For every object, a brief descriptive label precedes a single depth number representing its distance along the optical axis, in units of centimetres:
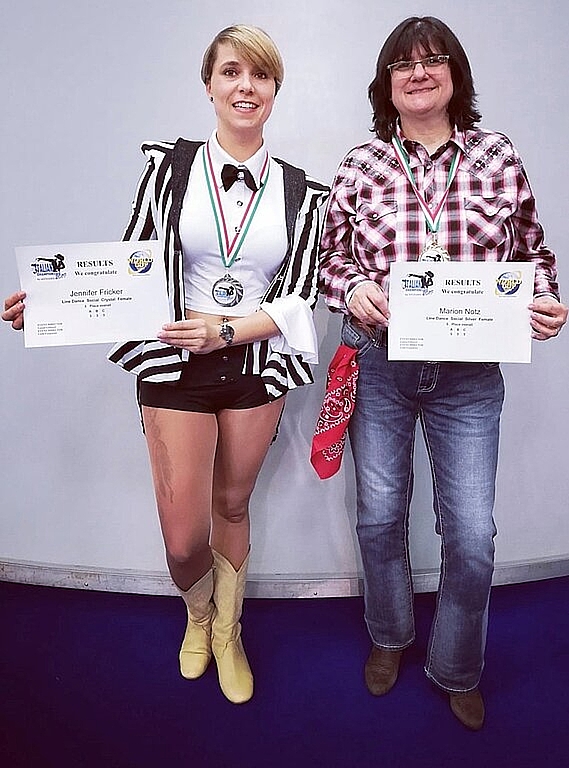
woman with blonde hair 156
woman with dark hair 151
